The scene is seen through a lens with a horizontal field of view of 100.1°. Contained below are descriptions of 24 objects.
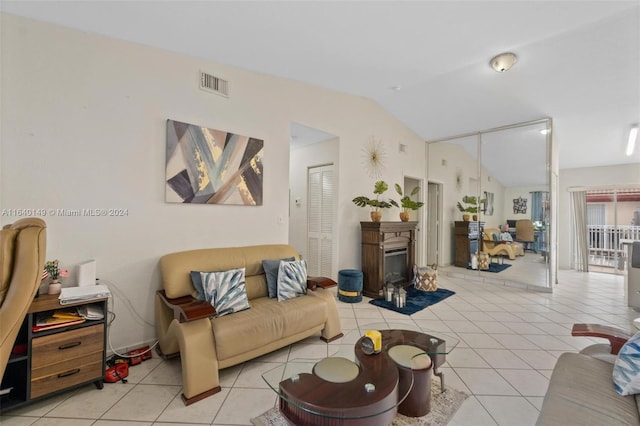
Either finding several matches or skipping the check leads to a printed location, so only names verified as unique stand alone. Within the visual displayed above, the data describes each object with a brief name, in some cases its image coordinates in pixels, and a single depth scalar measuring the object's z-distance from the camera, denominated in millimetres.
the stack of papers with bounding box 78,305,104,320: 1907
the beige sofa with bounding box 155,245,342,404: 1872
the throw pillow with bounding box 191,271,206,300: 2295
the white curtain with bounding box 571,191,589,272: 6094
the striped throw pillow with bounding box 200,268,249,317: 2244
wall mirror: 4461
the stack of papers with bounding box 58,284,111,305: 1843
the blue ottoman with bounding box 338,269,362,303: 3854
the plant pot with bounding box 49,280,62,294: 1977
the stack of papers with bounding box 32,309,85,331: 1746
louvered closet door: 4414
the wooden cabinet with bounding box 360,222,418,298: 4105
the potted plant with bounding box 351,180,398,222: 4254
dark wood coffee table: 1262
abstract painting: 2621
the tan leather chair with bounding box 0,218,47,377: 1113
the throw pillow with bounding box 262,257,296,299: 2723
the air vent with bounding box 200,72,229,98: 2809
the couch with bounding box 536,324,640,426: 1105
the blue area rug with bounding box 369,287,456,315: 3552
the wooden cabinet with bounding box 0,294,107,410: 1677
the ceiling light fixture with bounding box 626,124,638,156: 4311
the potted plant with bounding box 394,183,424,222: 4493
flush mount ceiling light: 3165
